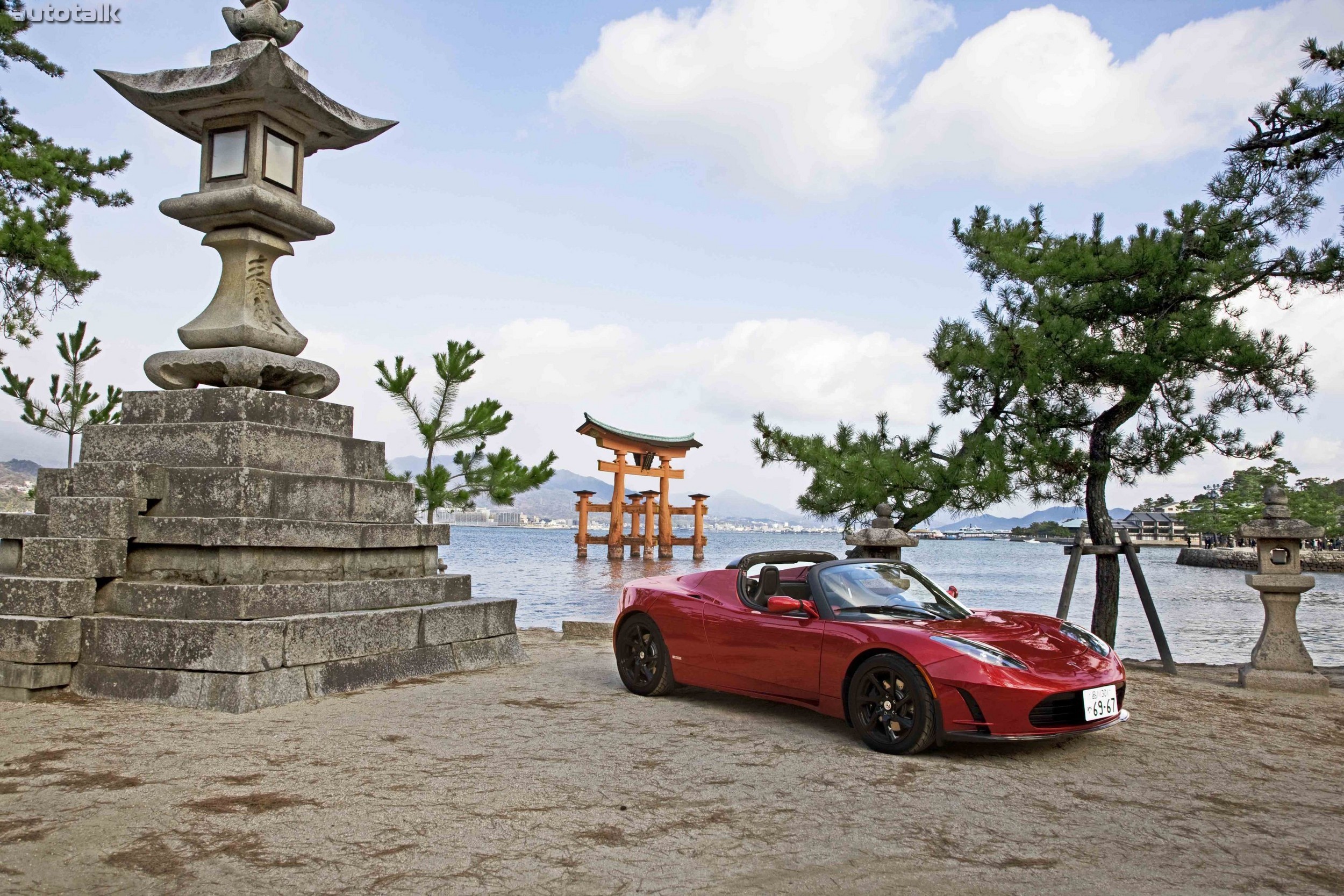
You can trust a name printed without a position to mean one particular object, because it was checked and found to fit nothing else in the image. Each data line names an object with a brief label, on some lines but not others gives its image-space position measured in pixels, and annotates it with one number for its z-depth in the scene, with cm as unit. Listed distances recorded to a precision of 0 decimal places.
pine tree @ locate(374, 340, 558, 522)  1617
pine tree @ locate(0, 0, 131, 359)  976
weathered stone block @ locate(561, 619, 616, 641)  1077
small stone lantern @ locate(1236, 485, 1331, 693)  759
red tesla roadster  475
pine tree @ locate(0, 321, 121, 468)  1580
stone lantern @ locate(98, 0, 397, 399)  687
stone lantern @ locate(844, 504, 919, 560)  853
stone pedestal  589
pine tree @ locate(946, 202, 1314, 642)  878
